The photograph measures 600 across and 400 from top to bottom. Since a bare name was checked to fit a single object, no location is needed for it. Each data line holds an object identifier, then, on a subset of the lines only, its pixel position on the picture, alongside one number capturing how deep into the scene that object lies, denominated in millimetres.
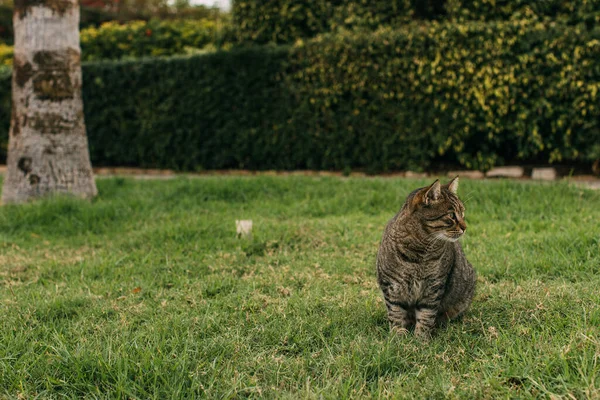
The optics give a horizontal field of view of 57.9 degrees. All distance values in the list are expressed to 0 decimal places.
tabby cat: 2922
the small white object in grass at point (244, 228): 5164
